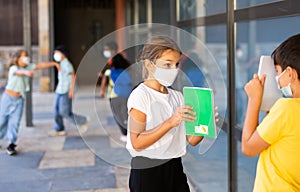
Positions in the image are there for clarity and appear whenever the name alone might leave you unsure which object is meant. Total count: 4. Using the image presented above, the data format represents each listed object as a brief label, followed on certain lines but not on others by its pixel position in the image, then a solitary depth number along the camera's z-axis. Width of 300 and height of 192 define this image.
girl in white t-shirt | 2.21
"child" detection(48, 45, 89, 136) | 7.33
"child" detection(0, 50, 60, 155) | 6.36
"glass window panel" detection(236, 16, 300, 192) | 3.48
